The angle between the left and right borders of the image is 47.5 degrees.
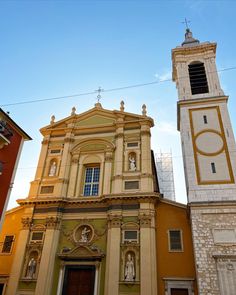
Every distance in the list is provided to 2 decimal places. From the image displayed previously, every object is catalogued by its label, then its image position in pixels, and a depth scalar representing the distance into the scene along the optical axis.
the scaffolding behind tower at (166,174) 34.88
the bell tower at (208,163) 12.01
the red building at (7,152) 12.23
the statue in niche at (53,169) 18.25
